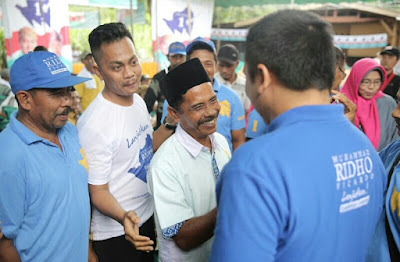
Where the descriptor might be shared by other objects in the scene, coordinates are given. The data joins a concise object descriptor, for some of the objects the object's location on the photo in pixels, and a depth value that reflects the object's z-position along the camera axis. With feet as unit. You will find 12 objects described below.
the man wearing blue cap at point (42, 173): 5.24
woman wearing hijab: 11.48
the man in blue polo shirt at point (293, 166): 3.04
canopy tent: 18.11
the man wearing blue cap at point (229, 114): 10.48
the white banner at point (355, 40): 27.37
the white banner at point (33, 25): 16.92
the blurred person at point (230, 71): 14.65
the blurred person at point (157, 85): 14.87
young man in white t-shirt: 6.54
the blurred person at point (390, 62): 17.87
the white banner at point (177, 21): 23.45
